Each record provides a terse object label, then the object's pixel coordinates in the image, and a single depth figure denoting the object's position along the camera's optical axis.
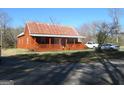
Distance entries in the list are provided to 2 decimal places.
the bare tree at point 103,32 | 12.18
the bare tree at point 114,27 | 12.32
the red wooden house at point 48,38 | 14.75
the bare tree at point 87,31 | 27.07
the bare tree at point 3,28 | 19.27
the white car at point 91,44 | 19.54
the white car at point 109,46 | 15.67
